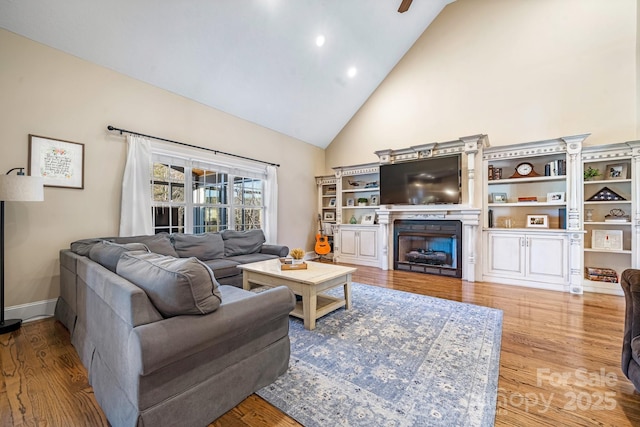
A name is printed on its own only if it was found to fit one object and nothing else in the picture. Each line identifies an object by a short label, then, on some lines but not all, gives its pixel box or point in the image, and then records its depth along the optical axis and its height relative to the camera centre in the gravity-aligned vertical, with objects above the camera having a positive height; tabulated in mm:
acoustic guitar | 5961 -675
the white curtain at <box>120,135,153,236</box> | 3299 +306
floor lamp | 2258 +175
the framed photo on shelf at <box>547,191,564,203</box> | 3881 +291
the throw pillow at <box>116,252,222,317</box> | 1229 -342
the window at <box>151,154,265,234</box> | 3832 +287
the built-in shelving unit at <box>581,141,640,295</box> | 3475 +40
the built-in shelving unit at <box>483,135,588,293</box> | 3686 +36
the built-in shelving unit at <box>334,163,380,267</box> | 5508 +8
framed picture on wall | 2740 +561
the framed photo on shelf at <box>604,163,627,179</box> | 3621 +636
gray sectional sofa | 1154 -625
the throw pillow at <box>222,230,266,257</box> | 4023 -428
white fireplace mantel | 4301 -80
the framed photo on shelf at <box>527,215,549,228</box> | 4039 -71
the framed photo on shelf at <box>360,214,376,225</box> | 5752 -57
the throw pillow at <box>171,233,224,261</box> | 3497 -425
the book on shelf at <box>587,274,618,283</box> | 3580 -841
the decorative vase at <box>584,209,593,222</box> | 3865 +25
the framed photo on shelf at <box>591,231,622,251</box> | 3641 -319
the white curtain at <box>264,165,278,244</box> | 5156 +192
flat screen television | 4523 +616
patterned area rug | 1450 -1072
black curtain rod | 3246 +1038
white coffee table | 2465 -669
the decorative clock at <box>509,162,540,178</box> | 4141 +716
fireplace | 4582 -577
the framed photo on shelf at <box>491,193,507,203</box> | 4383 +308
